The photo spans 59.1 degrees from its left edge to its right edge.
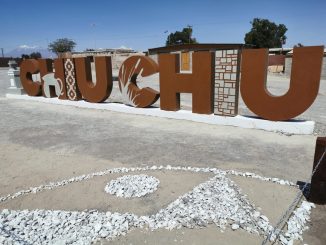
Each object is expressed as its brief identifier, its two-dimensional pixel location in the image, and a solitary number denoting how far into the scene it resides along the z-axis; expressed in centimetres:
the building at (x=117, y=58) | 4034
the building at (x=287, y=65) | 2884
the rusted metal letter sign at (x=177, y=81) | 746
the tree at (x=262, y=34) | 6406
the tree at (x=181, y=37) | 7357
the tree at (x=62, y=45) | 6669
